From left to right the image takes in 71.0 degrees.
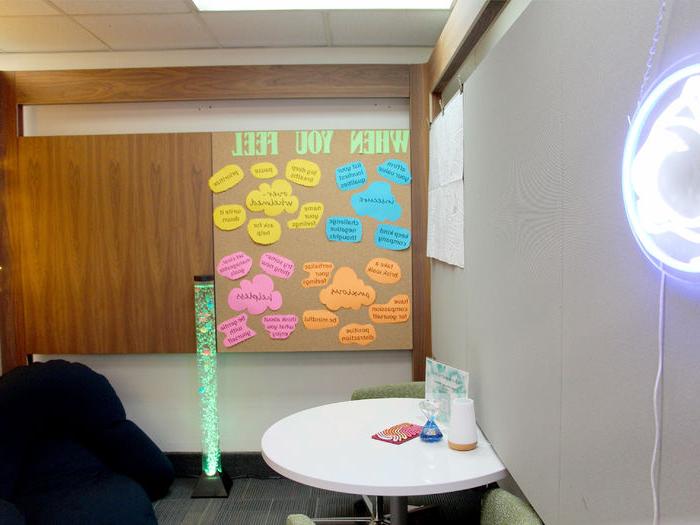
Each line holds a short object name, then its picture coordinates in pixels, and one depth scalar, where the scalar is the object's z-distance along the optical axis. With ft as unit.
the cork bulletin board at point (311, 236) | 9.50
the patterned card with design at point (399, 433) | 5.67
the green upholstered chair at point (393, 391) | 7.81
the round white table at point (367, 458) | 4.67
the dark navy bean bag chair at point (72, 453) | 7.50
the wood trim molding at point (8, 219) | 9.52
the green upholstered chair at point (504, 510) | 4.12
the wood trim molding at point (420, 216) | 9.29
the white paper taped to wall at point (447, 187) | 6.62
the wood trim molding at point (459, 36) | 5.82
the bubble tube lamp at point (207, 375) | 9.02
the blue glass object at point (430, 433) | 5.57
